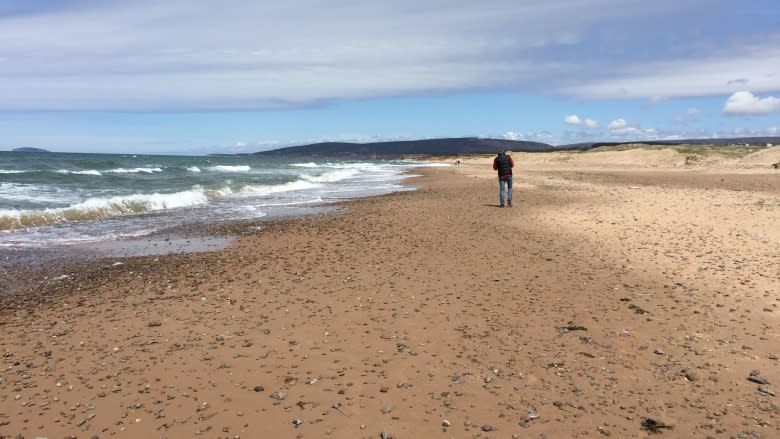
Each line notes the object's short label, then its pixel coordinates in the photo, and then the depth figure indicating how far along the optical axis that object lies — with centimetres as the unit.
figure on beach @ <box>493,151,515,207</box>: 1752
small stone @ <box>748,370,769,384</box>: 460
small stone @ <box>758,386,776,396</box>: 441
